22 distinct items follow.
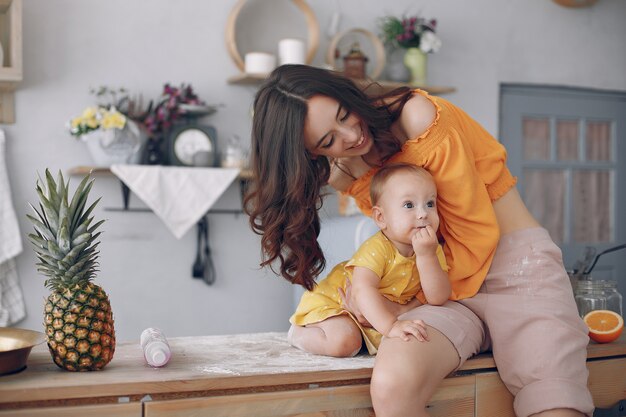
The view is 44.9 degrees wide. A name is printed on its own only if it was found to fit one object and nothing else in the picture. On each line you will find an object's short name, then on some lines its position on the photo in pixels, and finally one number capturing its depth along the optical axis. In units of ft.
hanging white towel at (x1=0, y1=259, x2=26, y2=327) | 10.69
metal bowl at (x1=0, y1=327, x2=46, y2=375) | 4.97
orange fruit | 6.72
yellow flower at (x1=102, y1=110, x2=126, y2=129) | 10.59
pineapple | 5.11
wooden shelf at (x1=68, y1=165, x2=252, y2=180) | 10.58
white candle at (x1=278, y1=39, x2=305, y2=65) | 11.78
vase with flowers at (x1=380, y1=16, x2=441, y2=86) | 12.62
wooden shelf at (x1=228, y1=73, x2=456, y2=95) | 11.51
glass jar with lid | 7.20
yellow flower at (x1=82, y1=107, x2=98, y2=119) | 10.66
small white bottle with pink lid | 5.35
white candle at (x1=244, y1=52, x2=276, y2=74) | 11.53
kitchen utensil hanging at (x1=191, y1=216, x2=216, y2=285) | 11.87
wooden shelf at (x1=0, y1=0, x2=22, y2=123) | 10.02
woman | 5.75
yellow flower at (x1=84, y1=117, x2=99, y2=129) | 10.64
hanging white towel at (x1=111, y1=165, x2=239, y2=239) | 10.81
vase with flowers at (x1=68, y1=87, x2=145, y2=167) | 10.63
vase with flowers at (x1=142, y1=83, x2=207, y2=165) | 11.23
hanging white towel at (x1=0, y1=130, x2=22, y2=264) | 10.62
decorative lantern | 12.19
